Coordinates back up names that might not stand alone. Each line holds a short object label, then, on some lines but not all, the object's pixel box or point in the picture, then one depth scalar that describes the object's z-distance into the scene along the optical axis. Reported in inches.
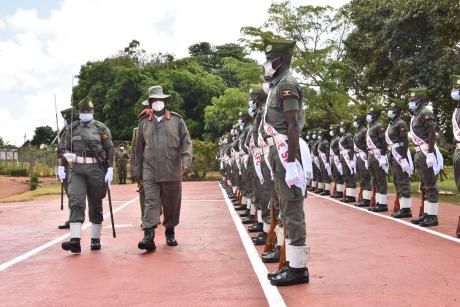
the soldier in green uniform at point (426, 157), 403.9
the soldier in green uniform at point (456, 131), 331.3
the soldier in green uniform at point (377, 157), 514.0
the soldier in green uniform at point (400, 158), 461.4
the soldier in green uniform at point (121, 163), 1307.8
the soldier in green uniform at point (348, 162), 633.6
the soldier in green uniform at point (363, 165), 569.4
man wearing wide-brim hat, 336.8
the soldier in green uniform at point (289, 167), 229.5
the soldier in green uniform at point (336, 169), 687.5
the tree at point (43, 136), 2741.1
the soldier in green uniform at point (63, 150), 411.0
